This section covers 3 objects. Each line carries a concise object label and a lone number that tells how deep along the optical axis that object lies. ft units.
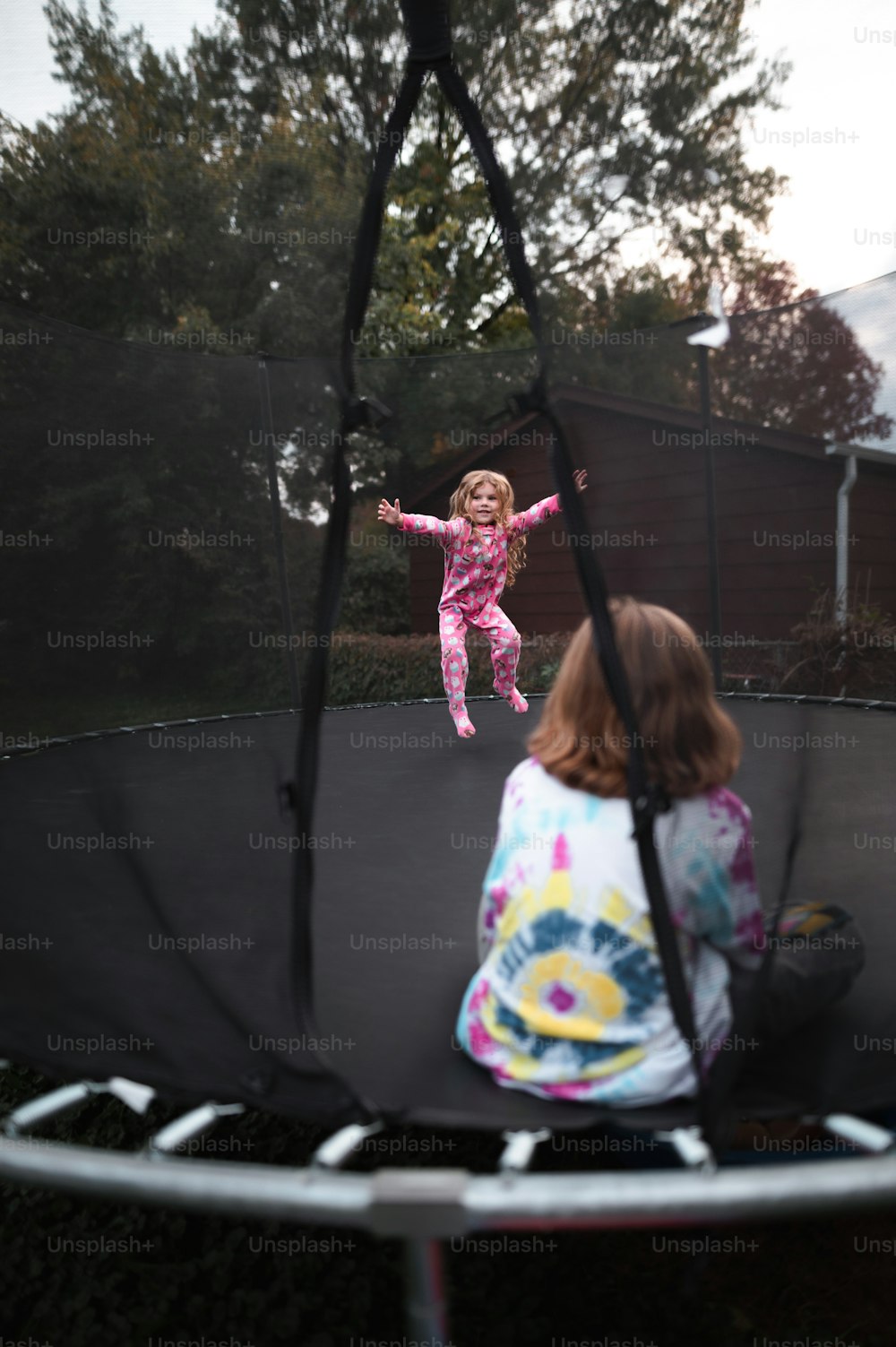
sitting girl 3.12
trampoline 2.68
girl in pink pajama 9.95
